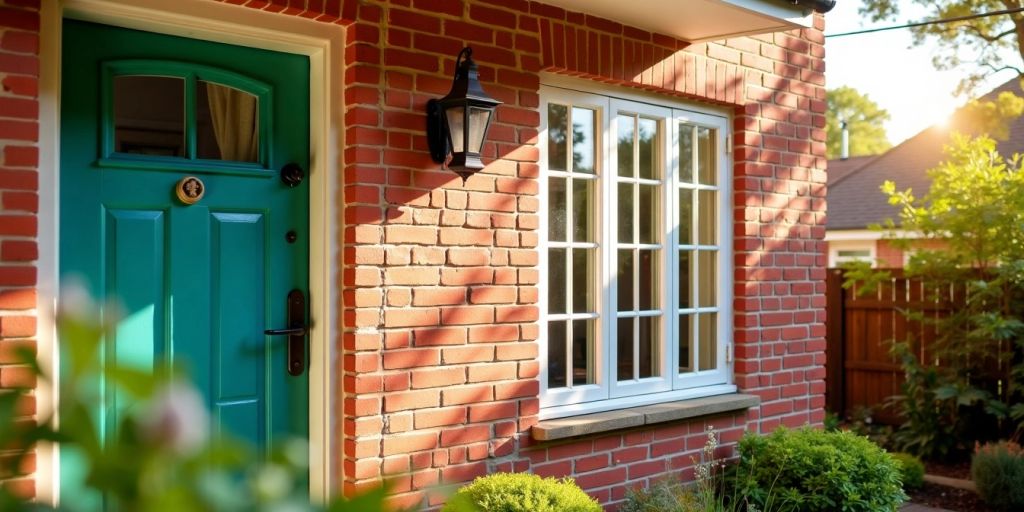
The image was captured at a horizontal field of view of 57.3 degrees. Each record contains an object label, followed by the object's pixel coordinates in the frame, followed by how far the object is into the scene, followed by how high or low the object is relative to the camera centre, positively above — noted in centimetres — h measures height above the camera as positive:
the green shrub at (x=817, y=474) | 477 -112
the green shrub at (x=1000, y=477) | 613 -144
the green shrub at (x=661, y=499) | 434 -113
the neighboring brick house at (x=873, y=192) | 1869 +143
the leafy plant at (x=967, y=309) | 754 -41
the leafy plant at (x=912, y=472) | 671 -152
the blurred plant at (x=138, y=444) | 56 -12
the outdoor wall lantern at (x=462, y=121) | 384 +58
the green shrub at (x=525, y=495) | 362 -92
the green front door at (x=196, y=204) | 334 +22
